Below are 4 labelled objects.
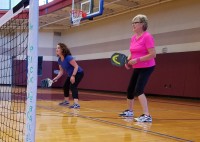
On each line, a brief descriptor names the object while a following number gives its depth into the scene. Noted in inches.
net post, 76.7
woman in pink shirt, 181.9
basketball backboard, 377.7
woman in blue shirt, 257.3
